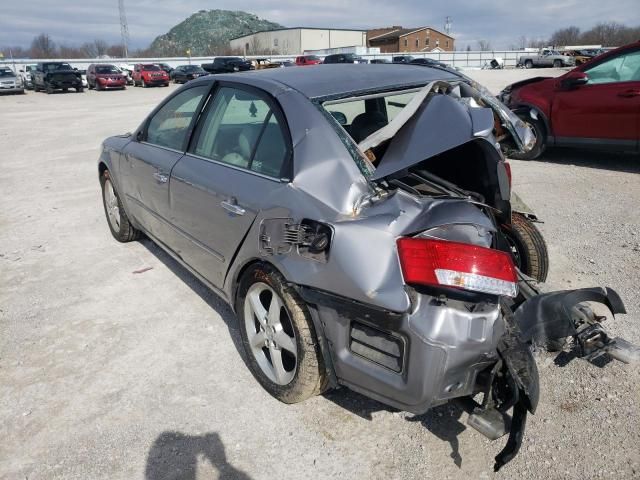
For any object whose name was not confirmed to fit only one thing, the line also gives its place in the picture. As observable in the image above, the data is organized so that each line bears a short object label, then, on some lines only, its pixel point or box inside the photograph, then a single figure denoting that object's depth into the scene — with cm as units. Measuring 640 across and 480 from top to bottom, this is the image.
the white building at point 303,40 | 10006
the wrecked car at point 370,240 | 200
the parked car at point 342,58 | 3015
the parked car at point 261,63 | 4005
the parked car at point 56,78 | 2823
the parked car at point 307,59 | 3739
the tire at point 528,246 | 340
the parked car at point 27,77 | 3135
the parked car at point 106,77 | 3047
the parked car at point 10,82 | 2743
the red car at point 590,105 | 682
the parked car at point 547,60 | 4678
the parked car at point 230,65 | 3370
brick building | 9081
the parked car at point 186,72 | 3381
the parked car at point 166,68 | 3546
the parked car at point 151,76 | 3231
